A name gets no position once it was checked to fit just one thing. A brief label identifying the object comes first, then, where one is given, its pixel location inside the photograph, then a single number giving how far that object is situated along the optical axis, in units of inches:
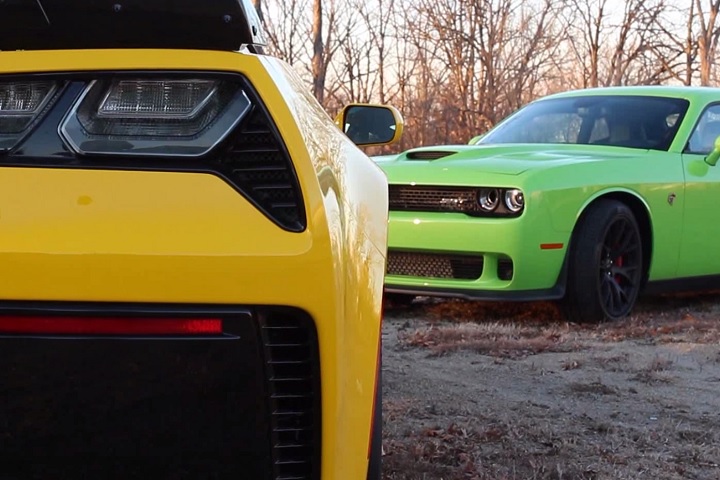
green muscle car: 211.0
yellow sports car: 59.8
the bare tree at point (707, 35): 787.5
